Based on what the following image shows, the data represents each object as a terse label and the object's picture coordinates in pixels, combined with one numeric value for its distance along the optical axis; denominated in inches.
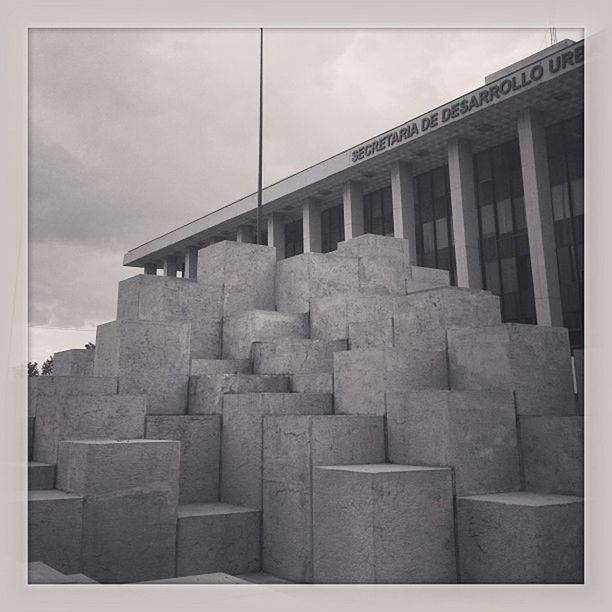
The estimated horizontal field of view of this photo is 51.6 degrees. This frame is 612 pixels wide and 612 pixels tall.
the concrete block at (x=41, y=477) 249.4
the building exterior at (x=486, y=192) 713.6
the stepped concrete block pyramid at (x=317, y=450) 228.1
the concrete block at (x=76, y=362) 386.6
